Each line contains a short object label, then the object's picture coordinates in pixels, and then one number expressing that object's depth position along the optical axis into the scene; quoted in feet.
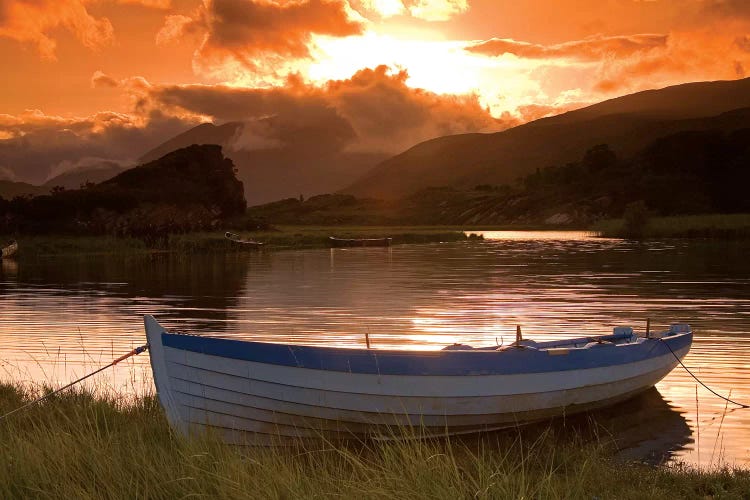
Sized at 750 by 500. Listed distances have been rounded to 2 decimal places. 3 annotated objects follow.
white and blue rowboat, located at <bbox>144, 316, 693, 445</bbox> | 39.34
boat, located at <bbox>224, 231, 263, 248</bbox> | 277.01
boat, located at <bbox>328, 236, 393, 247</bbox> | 316.19
